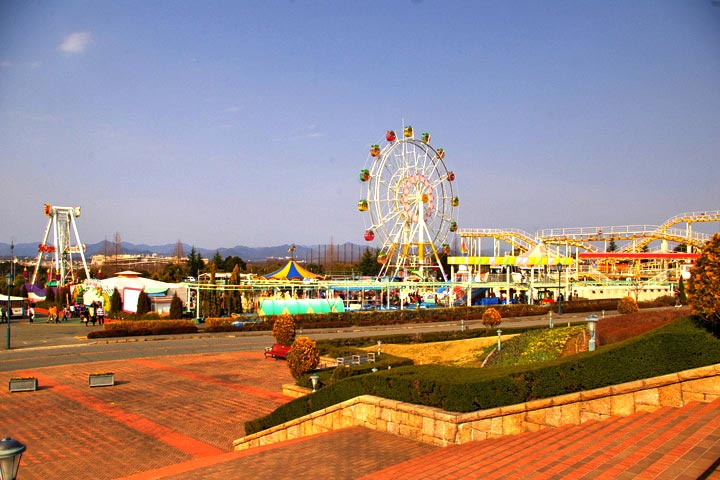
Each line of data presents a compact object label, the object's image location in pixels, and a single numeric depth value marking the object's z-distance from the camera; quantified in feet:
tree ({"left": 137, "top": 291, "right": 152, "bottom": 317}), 135.03
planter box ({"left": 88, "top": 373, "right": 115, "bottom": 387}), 61.52
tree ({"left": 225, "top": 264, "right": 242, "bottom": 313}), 147.76
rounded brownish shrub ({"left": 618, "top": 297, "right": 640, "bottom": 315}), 106.07
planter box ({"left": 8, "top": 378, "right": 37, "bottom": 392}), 58.90
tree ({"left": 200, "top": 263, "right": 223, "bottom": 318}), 142.51
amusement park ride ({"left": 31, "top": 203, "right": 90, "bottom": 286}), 213.66
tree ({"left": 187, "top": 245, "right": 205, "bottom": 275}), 315.78
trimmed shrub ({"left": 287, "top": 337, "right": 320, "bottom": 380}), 57.00
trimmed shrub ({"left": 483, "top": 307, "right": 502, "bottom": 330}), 98.27
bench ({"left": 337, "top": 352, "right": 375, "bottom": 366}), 63.90
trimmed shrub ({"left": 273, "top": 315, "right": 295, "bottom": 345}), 76.28
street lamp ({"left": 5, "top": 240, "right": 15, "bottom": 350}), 89.38
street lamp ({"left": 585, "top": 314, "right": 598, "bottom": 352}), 42.64
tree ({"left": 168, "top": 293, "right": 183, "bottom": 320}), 130.11
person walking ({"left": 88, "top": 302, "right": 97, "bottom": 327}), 129.88
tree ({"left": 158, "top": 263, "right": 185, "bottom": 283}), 261.03
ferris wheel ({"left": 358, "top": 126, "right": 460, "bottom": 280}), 173.78
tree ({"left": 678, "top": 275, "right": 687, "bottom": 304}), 127.49
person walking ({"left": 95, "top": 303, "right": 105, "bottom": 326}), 130.52
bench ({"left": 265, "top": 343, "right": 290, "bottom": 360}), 78.35
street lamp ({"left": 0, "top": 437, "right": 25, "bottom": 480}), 16.99
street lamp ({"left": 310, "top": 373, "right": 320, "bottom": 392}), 46.79
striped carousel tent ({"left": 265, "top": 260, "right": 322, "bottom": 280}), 156.66
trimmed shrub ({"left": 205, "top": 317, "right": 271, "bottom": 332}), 115.14
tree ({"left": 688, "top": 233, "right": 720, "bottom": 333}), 33.12
